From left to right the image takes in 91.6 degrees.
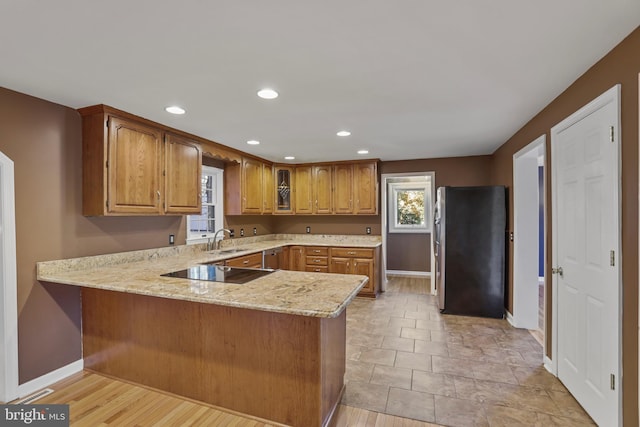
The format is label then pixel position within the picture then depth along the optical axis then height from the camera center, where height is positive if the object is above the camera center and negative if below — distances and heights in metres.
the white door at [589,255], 1.81 -0.30
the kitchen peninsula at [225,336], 1.88 -0.86
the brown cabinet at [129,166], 2.70 +0.46
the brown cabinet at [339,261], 5.01 -0.81
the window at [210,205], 4.41 +0.12
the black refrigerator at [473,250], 4.02 -0.51
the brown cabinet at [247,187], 4.73 +0.40
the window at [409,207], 6.87 +0.10
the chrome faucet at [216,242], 4.34 -0.42
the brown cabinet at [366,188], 5.26 +0.41
